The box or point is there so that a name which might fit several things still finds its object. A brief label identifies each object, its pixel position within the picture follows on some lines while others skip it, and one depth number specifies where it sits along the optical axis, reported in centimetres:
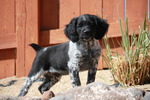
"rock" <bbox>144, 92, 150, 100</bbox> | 357
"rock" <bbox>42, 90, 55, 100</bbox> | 397
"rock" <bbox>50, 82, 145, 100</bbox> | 367
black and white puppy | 546
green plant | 589
